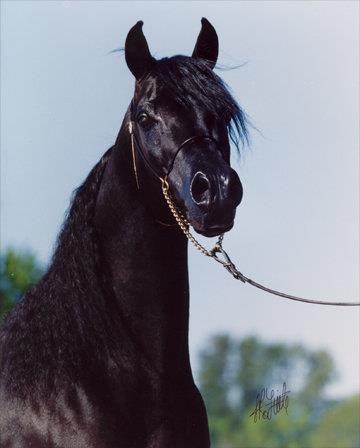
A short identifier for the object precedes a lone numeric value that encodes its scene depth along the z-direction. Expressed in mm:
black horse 3836
